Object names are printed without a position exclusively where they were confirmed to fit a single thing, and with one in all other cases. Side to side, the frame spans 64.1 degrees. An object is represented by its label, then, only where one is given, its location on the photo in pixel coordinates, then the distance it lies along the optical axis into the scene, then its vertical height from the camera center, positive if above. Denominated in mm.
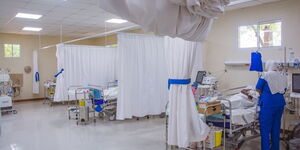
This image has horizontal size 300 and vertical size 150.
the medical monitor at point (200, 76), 6152 -180
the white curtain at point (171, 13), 1693 +439
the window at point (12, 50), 10203 +859
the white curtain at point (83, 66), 7953 +126
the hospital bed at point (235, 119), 3711 -803
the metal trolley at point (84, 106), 6223 -966
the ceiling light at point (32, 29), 9156 +1567
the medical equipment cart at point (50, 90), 9507 -822
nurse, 3750 -554
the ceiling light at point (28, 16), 6552 +1531
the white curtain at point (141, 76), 5891 -175
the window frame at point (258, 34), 5336 +798
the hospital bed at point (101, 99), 6402 -806
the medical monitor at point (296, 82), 4734 -269
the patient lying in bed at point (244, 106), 3722 -658
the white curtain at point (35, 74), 10188 -174
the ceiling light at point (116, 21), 7627 +1569
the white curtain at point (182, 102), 3424 -488
